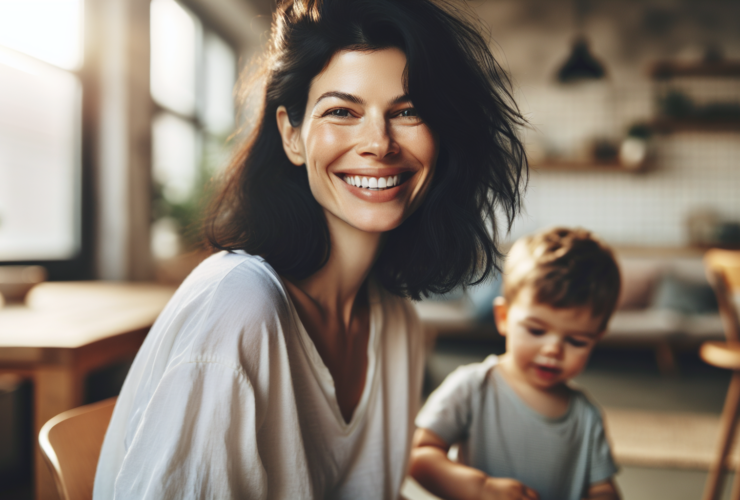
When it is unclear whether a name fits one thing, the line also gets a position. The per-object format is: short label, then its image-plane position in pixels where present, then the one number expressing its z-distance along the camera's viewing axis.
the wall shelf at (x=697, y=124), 5.34
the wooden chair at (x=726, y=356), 1.81
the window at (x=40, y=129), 2.65
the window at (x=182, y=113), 3.82
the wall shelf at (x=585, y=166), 5.49
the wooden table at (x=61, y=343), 1.31
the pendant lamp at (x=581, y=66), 4.34
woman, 0.58
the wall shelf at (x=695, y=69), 5.30
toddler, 0.96
